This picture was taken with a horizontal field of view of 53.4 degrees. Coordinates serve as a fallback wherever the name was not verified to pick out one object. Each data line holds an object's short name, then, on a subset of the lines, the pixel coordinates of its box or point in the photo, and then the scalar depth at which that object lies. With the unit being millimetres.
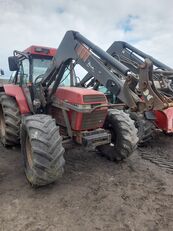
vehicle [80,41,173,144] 2263
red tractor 2414
